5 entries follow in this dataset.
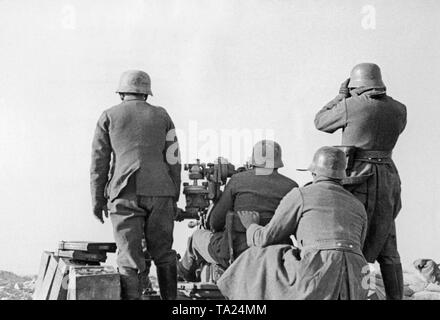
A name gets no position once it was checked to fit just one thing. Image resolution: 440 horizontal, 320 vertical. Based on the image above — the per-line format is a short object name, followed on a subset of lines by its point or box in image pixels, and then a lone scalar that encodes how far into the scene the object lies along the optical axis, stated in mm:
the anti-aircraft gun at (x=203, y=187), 8586
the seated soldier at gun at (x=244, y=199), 7934
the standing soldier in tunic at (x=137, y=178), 7250
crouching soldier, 5914
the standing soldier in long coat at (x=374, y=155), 7555
